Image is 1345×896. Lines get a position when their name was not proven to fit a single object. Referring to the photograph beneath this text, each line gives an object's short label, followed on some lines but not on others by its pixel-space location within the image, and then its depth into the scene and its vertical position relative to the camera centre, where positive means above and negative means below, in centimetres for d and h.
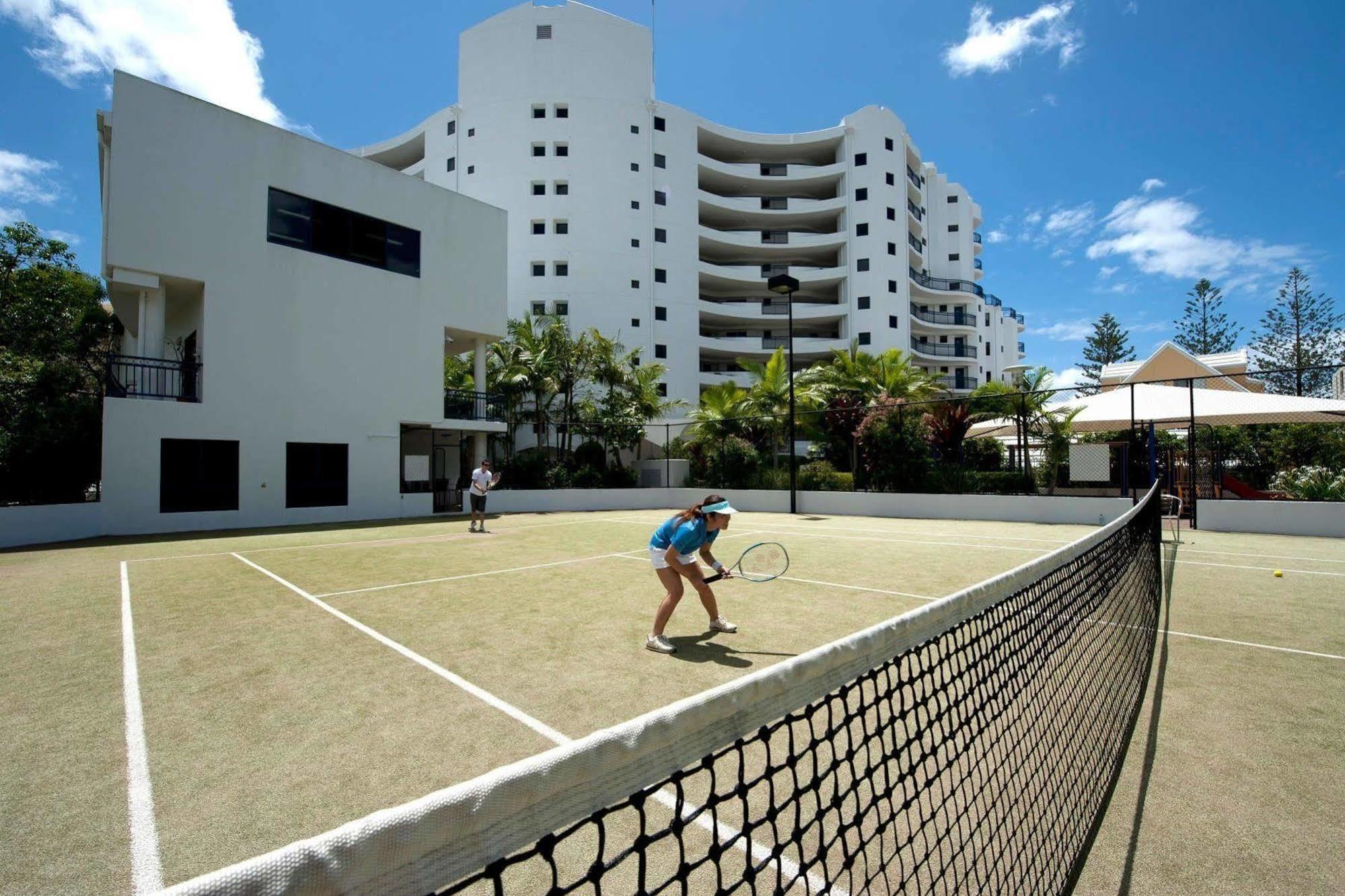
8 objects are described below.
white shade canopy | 1691 +133
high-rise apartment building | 4509 +1922
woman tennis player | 641 -88
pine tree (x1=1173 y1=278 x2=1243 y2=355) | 5394 +1026
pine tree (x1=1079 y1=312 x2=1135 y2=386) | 6419 +1081
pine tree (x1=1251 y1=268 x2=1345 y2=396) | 4491 +817
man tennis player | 1803 -80
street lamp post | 2034 +535
